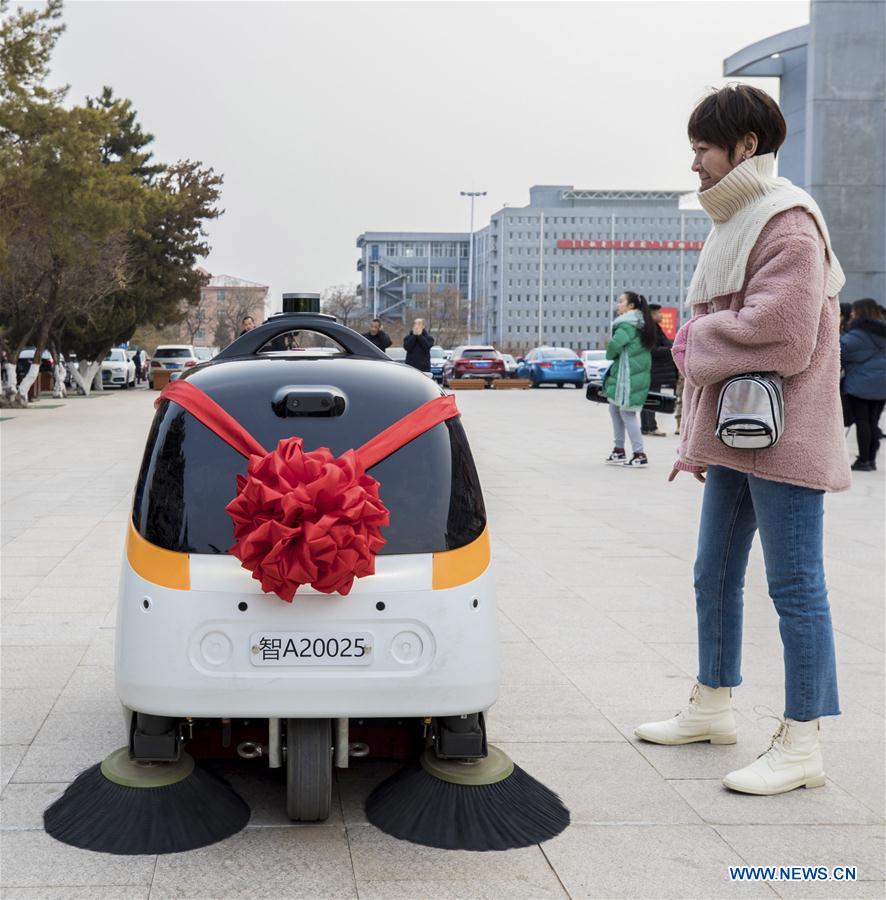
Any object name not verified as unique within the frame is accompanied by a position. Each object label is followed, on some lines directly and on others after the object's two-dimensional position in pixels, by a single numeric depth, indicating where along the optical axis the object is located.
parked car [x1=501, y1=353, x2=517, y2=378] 53.25
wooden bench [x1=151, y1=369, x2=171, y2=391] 38.35
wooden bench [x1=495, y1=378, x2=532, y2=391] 44.19
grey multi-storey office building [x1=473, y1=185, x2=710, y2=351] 147.12
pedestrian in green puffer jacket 13.83
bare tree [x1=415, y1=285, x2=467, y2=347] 106.12
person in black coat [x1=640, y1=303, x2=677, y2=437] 15.44
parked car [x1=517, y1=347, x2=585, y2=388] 44.47
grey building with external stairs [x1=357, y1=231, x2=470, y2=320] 150.00
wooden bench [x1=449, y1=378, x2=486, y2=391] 43.91
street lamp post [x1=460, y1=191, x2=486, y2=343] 103.81
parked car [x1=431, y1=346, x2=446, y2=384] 47.36
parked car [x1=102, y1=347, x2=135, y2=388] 44.38
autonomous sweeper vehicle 3.32
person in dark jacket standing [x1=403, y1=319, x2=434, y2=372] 19.59
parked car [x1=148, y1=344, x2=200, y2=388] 46.59
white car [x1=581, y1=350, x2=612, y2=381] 45.51
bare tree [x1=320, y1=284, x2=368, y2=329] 100.09
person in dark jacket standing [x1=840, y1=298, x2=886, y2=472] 13.92
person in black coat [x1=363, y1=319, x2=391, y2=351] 18.19
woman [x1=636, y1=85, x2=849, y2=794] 3.76
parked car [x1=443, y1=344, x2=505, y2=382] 44.47
